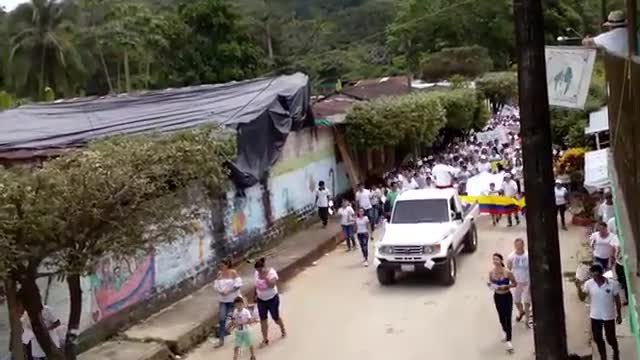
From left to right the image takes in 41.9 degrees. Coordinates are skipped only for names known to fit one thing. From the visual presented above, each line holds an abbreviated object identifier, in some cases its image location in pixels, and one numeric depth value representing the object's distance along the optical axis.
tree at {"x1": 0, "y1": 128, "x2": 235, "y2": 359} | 9.09
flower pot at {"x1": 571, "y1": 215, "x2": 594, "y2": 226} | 22.36
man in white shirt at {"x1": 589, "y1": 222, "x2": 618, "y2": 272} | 13.46
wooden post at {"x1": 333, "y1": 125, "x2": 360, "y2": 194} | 30.14
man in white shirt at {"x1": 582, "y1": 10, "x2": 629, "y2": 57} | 8.84
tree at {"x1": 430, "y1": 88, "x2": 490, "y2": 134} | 40.62
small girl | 12.64
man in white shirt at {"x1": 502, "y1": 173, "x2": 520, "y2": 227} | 23.62
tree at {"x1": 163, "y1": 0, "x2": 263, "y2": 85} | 53.03
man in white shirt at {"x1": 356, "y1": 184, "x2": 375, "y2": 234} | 23.22
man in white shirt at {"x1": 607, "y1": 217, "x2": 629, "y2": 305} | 12.06
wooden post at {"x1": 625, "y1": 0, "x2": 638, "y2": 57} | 7.20
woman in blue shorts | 13.70
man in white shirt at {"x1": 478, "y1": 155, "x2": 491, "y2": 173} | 28.71
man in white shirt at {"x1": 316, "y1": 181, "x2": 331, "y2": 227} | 25.16
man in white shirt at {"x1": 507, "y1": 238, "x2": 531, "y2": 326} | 13.31
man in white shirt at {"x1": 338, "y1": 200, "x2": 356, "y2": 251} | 21.28
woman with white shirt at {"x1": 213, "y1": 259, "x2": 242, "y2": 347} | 13.91
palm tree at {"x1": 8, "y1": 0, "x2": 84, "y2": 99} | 52.78
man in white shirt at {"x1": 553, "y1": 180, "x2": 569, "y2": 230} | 21.77
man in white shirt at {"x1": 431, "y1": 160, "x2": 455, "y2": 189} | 26.83
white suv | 16.94
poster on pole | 9.19
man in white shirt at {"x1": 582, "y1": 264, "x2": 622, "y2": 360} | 10.41
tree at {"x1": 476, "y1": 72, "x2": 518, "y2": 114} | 56.34
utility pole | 7.48
